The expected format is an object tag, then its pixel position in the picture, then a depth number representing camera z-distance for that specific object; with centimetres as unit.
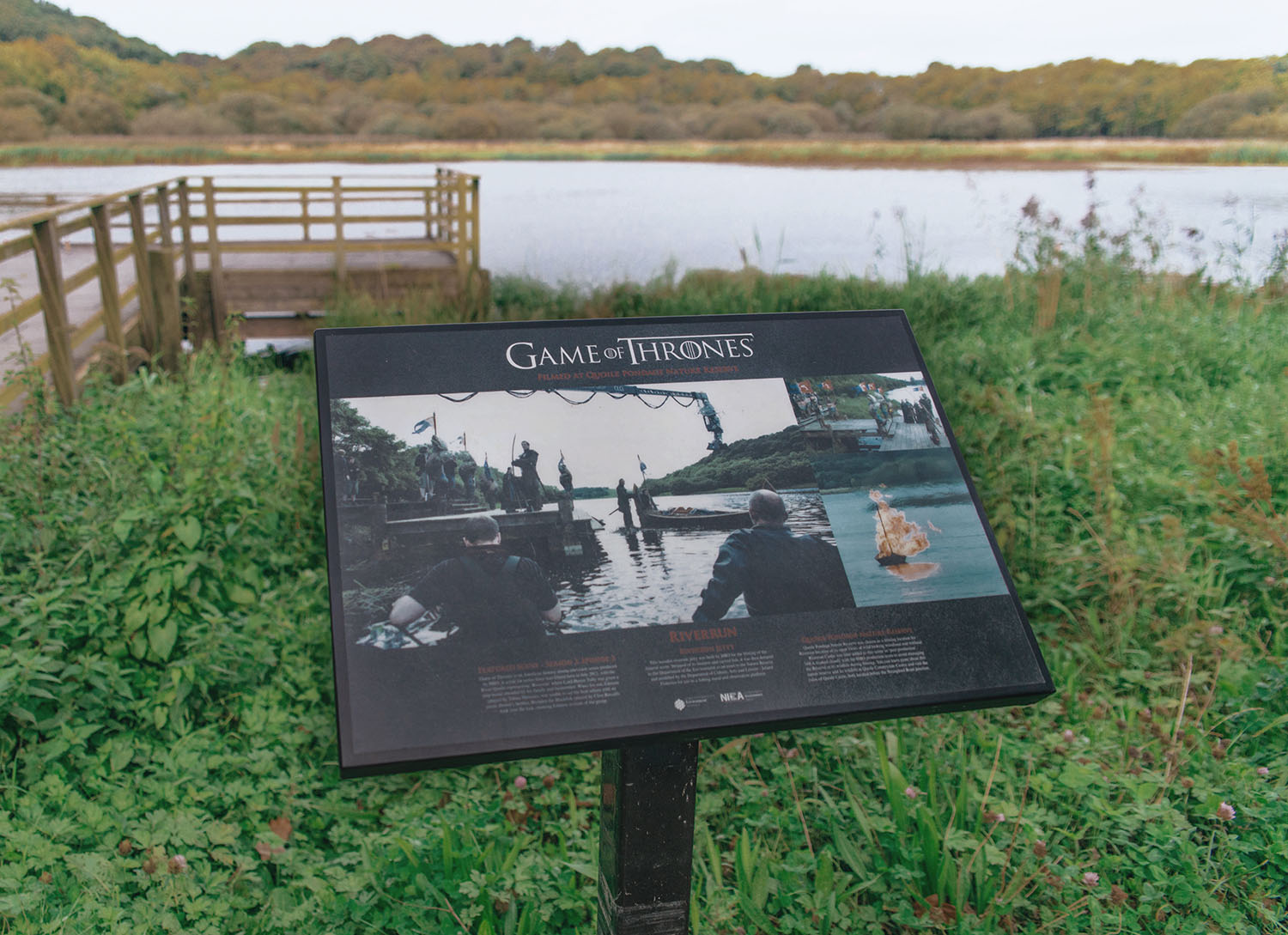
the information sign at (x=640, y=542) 138
